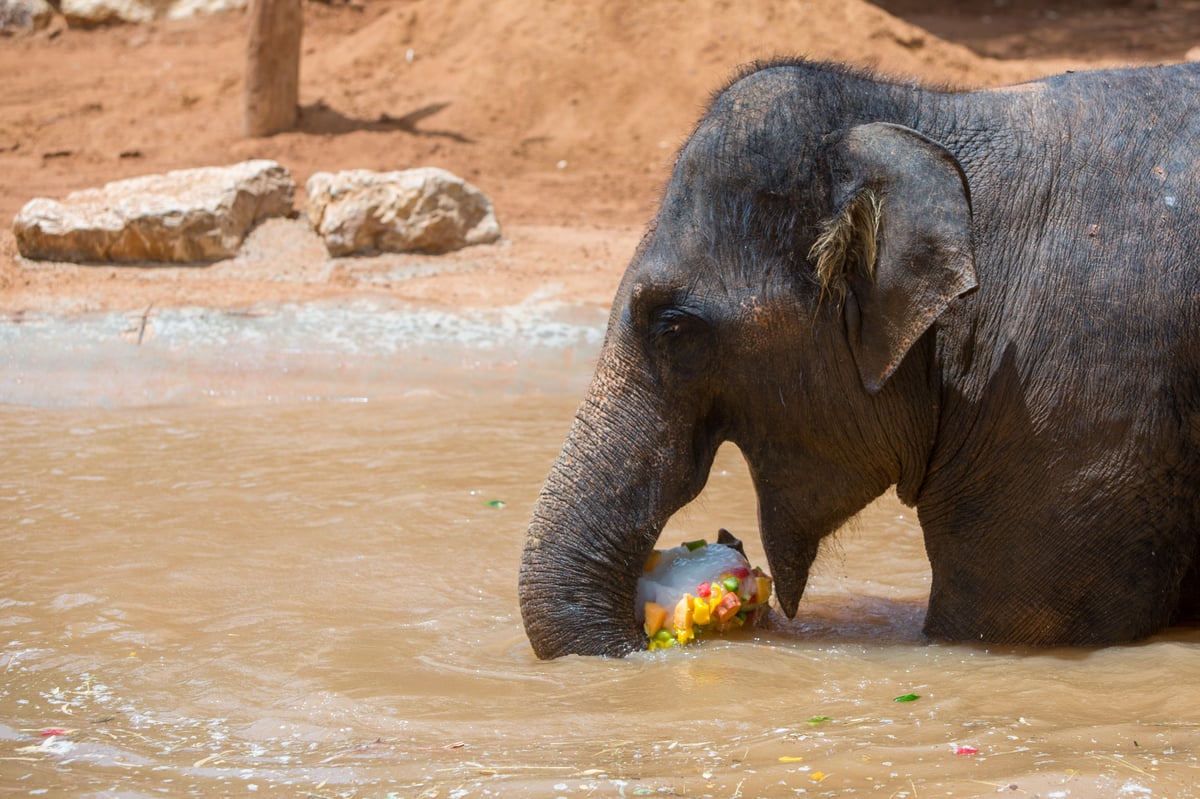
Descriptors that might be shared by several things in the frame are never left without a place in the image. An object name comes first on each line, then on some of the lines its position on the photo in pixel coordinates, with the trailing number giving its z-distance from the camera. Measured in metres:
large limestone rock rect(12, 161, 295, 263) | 9.75
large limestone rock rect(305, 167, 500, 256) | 10.02
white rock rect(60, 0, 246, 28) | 17.67
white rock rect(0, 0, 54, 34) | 17.61
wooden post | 12.88
